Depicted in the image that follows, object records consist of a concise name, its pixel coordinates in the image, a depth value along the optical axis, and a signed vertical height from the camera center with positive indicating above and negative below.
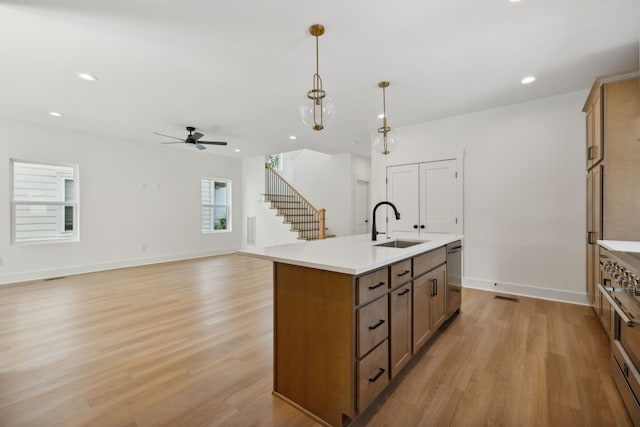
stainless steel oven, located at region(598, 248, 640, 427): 1.46 -0.64
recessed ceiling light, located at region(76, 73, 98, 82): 3.20 +1.58
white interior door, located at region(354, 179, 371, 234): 8.16 +0.18
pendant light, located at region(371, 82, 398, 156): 3.40 +0.90
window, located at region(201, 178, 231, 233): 7.93 +0.25
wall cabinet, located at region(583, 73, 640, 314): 2.67 +0.53
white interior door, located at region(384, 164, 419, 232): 4.96 +0.34
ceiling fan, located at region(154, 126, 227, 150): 5.06 +1.37
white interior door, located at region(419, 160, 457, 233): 4.60 +0.28
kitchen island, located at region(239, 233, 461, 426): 1.51 -0.66
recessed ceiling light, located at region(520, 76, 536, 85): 3.30 +1.57
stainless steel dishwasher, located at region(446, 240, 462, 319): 2.85 -0.68
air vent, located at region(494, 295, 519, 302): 3.82 -1.17
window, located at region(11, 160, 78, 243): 5.03 +0.21
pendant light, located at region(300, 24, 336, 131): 2.32 +0.88
